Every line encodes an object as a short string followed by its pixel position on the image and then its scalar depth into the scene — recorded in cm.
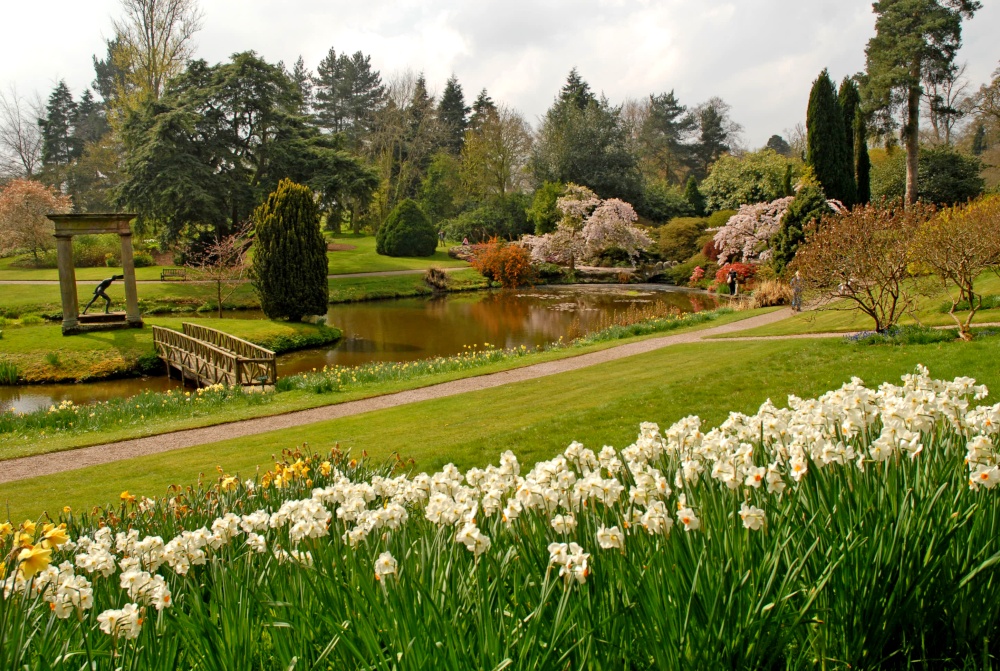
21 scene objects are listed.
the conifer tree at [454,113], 6185
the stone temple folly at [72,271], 1977
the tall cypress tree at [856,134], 3269
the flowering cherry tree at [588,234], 3881
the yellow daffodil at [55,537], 240
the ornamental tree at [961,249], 1086
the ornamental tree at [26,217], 3566
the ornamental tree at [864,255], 1130
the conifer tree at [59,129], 6200
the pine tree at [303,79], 6612
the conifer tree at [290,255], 2142
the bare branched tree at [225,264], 2633
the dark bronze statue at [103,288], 2097
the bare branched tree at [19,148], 5772
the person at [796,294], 1963
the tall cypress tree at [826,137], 2989
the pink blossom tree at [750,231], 3041
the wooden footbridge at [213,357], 1470
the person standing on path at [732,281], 2795
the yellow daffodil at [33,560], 216
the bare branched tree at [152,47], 3550
